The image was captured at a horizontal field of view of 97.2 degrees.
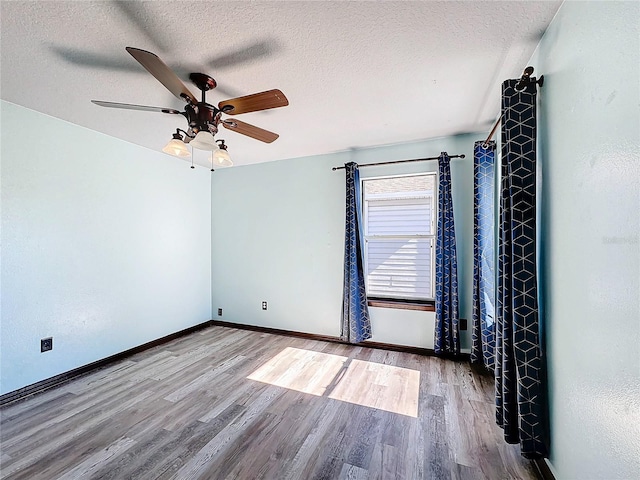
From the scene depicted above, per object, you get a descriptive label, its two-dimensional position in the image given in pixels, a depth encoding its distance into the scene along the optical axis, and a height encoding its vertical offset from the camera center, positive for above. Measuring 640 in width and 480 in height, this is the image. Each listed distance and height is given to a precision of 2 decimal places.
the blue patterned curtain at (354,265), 3.22 -0.23
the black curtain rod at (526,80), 1.48 +0.87
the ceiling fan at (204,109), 1.56 +0.84
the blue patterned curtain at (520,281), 1.45 -0.19
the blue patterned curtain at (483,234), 2.63 +0.10
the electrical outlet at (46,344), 2.42 -0.86
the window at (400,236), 3.18 +0.10
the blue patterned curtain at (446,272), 2.89 -0.29
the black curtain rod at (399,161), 2.94 +0.93
